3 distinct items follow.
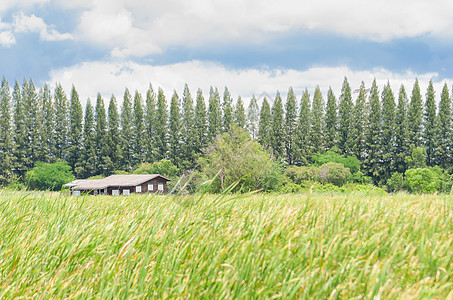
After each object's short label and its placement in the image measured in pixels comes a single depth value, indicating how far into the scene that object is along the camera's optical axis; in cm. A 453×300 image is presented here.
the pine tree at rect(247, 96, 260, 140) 6303
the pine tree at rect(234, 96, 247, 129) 6191
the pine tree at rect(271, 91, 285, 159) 6122
